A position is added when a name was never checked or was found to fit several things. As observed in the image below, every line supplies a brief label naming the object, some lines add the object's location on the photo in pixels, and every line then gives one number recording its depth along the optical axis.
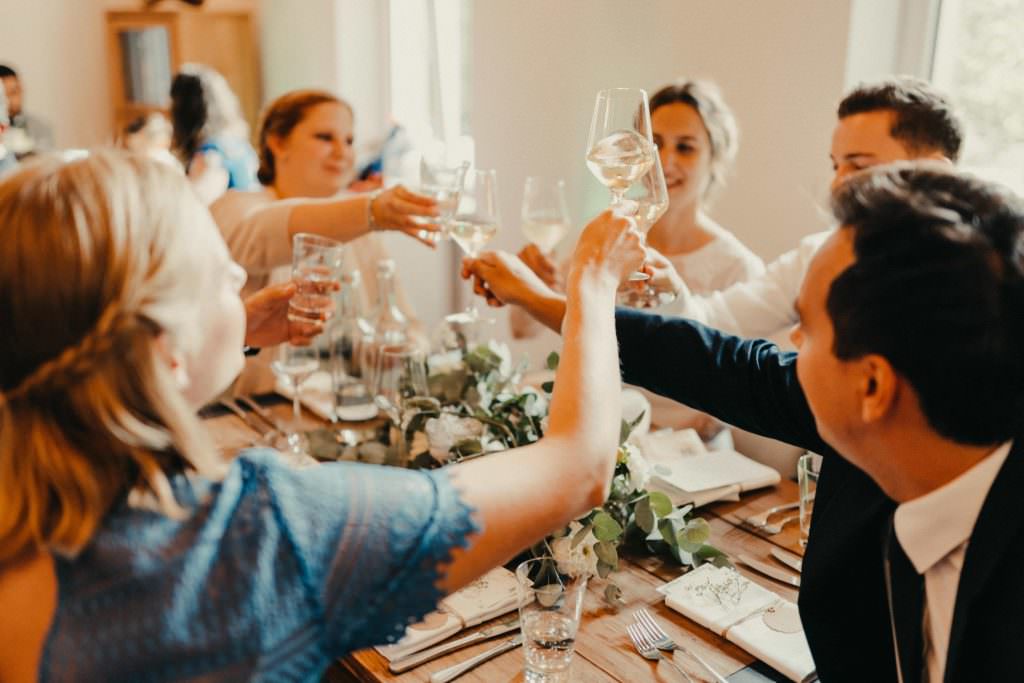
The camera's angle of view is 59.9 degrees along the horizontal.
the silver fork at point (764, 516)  1.55
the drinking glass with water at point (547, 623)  1.13
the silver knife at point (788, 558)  1.41
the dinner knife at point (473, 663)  1.12
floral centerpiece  1.24
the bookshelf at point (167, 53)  5.11
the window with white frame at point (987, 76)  2.39
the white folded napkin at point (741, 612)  1.16
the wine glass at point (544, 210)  2.33
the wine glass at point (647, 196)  1.32
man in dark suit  0.84
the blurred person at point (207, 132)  4.18
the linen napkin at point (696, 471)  1.61
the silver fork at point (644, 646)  1.17
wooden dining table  1.14
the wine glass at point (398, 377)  1.79
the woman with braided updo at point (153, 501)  0.72
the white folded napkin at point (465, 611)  1.18
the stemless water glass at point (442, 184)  1.64
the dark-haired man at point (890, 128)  1.94
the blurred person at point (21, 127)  4.66
